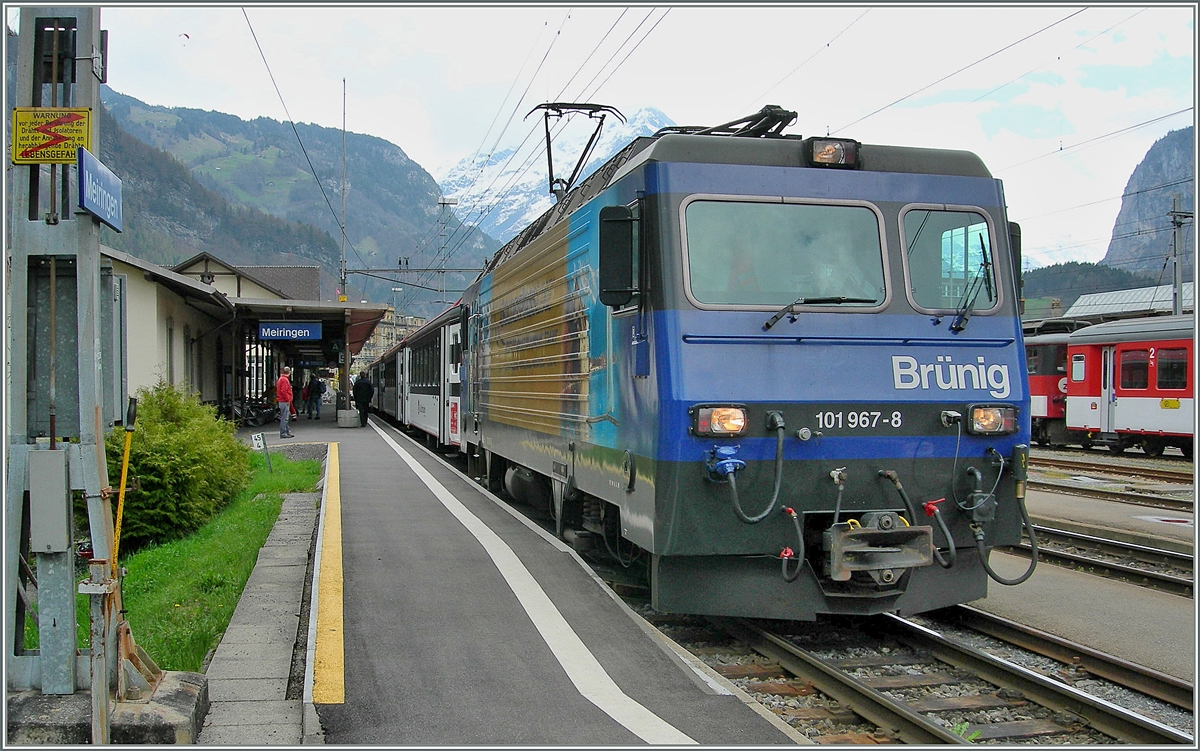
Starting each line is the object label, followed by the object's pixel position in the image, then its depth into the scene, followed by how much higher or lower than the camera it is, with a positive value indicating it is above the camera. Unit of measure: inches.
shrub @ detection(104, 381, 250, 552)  384.2 -36.9
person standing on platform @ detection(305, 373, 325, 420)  1296.8 -13.9
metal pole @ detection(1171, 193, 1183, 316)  1146.7 +148.9
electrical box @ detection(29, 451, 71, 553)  162.7 -18.5
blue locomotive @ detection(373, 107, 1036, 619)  215.2 +1.8
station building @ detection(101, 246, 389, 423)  684.7 +62.1
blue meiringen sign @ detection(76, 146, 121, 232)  157.5 +34.3
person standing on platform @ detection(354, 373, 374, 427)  1181.7 -11.3
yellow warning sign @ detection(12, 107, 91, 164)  160.9 +43.0
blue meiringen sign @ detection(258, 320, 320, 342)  1044.5 +63.1
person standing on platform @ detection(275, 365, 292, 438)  858.8 -7.9
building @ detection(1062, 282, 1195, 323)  1549.8 +136.6
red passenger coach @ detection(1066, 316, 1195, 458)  759.1 -6.0
